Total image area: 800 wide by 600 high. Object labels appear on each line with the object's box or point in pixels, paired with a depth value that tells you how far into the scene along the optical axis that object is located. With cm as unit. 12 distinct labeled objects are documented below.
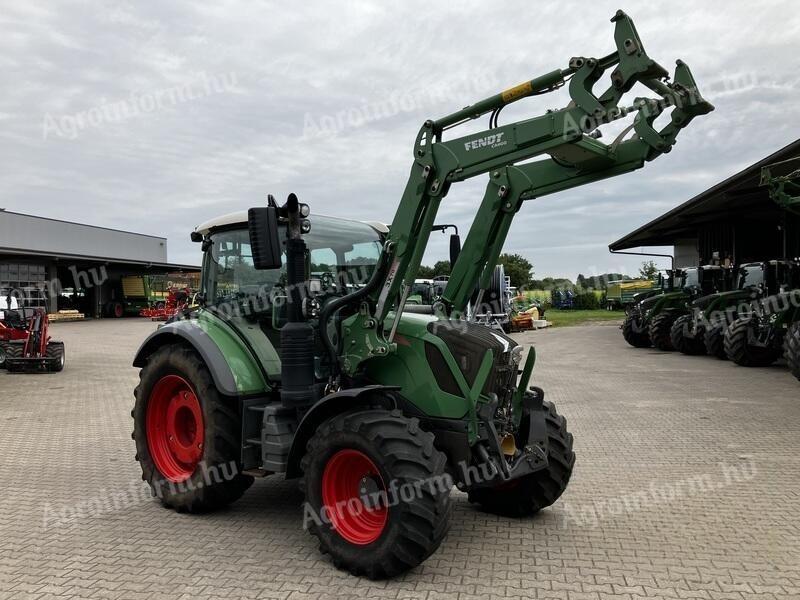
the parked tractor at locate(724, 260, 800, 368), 1394
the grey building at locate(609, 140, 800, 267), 1898
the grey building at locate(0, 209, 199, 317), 3706
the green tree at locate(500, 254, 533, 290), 6219
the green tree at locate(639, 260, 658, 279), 5238
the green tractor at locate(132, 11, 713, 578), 383
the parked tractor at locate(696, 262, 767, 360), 1617
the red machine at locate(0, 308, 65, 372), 1442
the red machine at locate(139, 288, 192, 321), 3419
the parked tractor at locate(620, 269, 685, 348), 2006
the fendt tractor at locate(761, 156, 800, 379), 1156
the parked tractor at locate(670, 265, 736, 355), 1655
